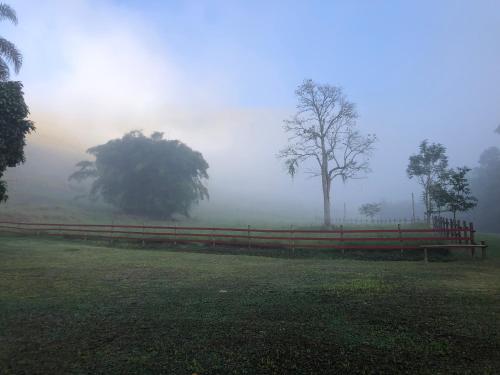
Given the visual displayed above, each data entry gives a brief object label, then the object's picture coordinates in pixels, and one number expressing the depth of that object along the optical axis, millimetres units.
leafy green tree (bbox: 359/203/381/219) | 59809
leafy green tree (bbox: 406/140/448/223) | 29469
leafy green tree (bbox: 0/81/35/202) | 14742
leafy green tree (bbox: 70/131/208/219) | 41406
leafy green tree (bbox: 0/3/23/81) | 19611
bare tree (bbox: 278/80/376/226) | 27078
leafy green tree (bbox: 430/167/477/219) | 19047
